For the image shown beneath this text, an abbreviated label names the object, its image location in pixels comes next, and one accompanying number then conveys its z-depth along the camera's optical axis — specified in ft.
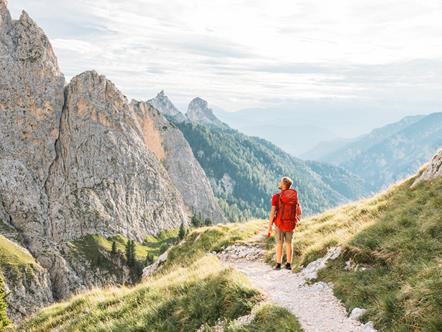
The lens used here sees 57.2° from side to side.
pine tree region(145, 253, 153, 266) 595.27
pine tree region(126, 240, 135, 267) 606.96
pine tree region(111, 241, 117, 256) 631.85
